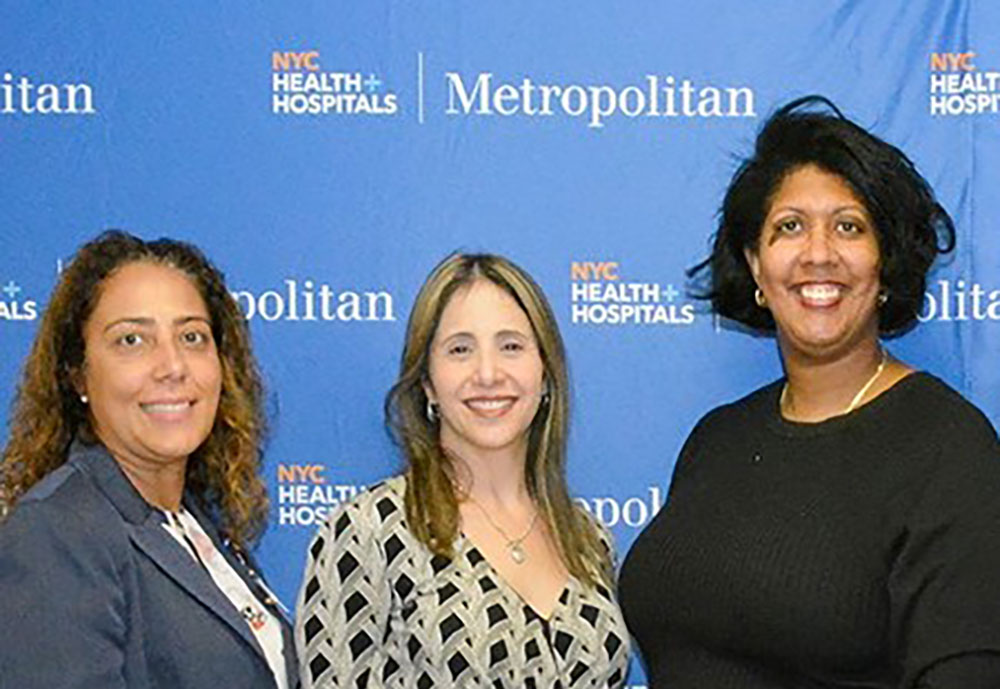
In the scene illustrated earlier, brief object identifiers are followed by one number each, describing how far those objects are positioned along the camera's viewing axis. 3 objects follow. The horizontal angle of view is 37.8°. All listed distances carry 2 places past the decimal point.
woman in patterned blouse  2.26
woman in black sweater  1.93
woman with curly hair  1.88
